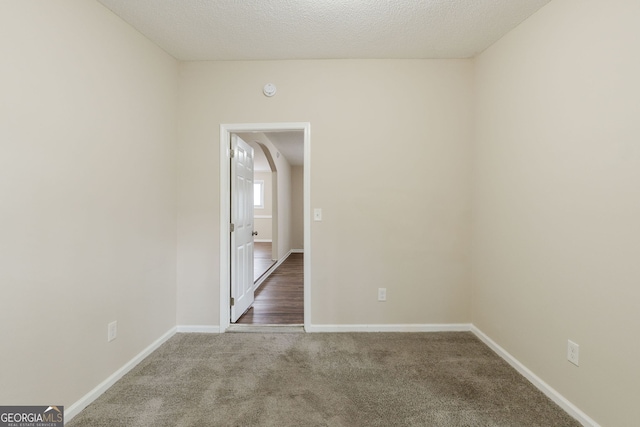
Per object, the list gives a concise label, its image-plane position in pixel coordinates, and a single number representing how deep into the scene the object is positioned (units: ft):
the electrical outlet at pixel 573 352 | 5.60
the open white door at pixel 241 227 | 9.78
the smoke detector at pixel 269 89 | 9.09
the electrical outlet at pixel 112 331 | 6.52
